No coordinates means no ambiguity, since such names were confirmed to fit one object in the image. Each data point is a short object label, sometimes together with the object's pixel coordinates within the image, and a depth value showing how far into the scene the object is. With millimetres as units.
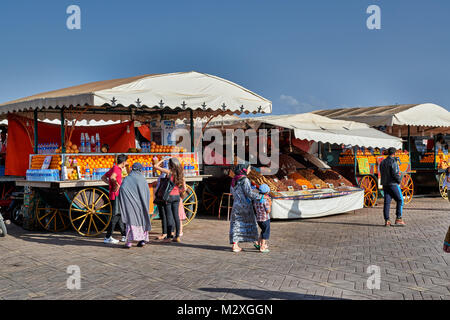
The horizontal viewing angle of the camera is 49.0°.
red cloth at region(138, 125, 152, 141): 13289
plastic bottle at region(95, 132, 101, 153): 11458
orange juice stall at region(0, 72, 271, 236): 9289
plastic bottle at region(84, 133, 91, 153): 10703
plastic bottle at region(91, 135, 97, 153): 11406
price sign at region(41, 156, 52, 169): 9531
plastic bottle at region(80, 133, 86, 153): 10672
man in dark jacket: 10555
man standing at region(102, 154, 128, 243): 8977
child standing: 7902
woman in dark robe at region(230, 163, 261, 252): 8000
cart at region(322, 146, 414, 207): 14031
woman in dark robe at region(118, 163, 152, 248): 8273
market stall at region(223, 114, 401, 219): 11680
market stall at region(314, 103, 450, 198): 15732
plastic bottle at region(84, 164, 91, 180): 9516
